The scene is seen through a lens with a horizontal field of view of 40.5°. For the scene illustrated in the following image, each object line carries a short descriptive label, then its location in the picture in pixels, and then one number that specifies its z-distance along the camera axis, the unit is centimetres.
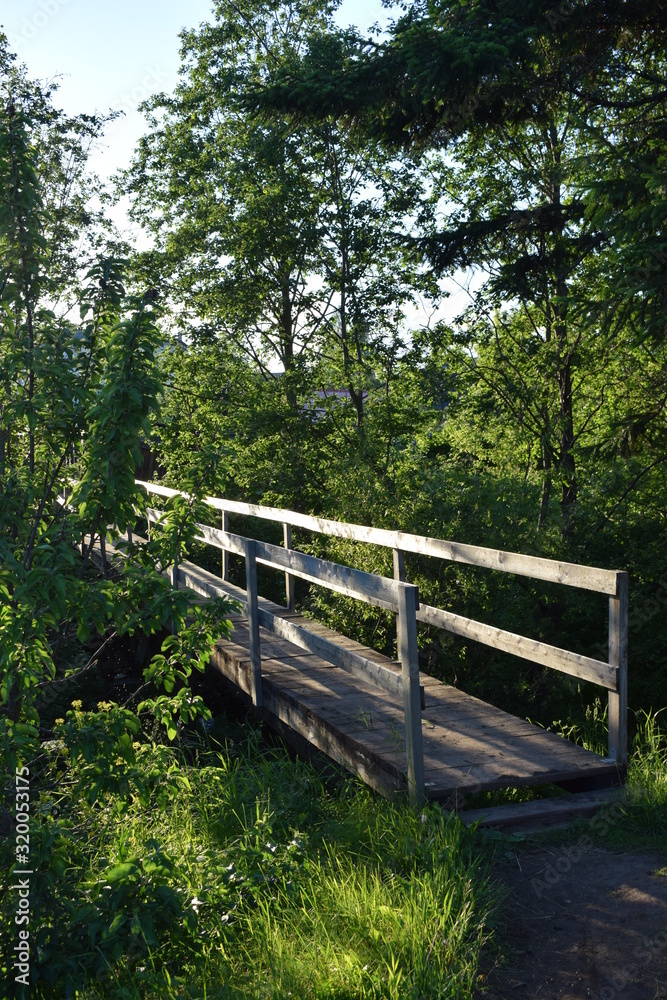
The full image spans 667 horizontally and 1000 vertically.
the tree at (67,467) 376
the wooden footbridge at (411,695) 467
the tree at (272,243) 1644
